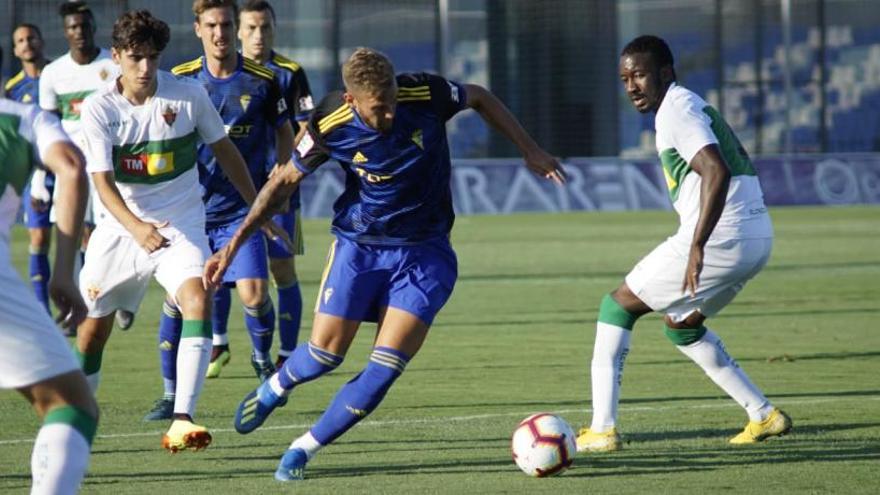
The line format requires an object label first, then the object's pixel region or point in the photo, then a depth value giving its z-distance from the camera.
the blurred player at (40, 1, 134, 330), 25.12
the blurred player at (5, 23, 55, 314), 26.63
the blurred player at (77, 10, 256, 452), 15.38
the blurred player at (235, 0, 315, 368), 20.67
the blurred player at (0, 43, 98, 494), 9.69
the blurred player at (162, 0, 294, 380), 19.73
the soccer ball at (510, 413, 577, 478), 13.76
